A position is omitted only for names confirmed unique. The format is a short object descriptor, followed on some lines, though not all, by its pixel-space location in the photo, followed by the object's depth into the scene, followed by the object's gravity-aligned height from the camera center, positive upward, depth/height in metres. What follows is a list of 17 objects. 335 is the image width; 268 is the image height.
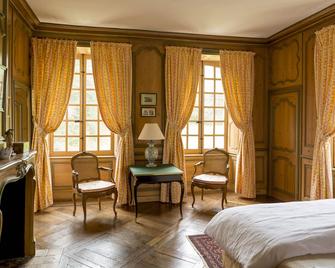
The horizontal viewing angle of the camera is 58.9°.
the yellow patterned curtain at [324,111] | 3.56 +0.25
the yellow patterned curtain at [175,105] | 4.52 +0.40
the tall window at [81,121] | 4.65 +0.15
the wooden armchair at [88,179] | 3.70 -0.67
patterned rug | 2.60 -1.13
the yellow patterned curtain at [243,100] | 4.76 +0.51
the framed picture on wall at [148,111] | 4.57 +0.31
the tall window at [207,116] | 5.12 +0.27
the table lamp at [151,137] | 4.07 -0.08
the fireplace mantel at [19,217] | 2.77 -0.82
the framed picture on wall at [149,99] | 4.56 +0.50
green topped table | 3.74 -0.56
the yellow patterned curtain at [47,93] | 4.13 +0.53
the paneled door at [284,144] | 4.36 -0.18
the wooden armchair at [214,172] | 4.15 -0.62
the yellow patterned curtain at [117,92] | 4.34 +0.57
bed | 1.55 -0.60
